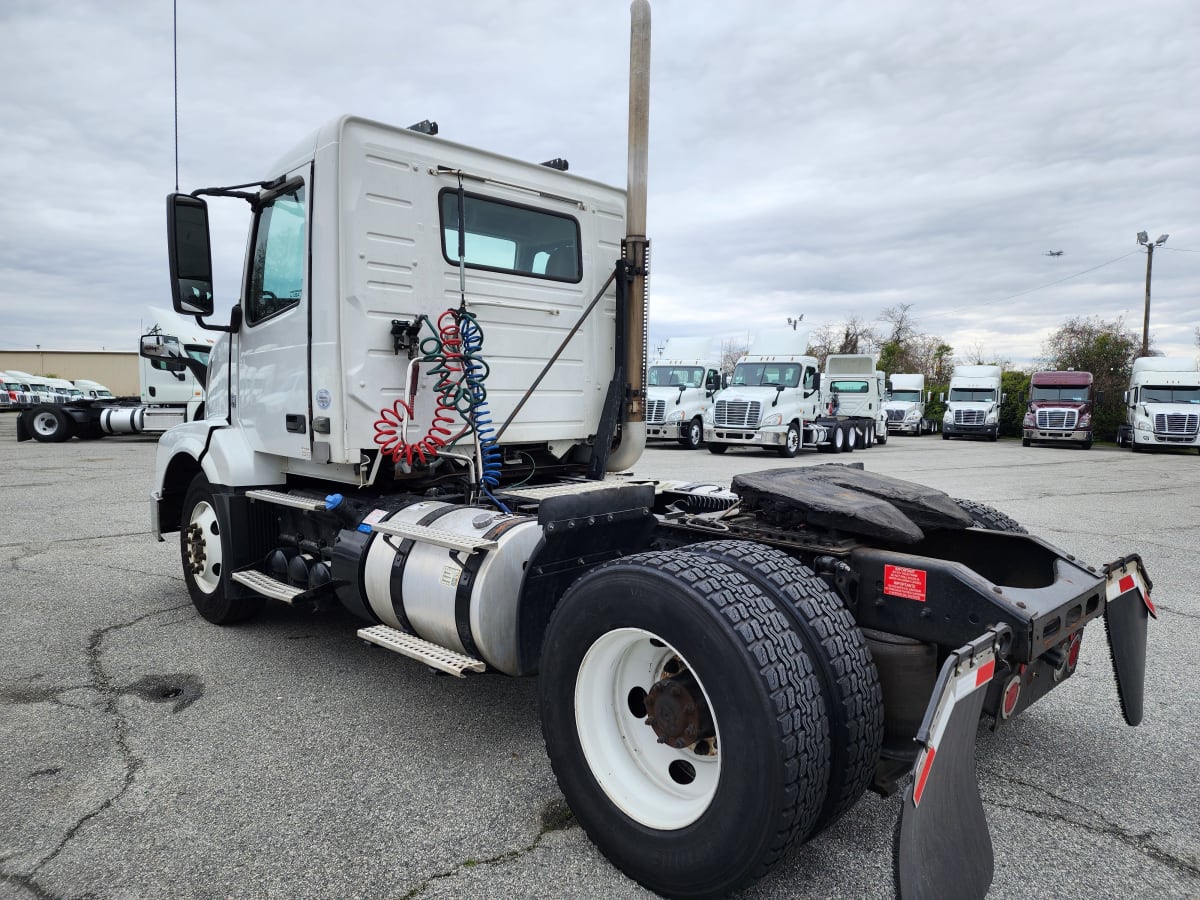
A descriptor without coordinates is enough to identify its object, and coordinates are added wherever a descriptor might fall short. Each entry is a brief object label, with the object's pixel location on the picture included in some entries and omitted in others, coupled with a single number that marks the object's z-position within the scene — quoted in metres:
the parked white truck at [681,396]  21.92
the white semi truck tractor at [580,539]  2.13
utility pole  34.84
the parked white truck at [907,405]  35.66
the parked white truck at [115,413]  19.97
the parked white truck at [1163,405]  23.56
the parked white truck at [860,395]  25.92
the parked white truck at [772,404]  20.00
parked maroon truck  26.84
